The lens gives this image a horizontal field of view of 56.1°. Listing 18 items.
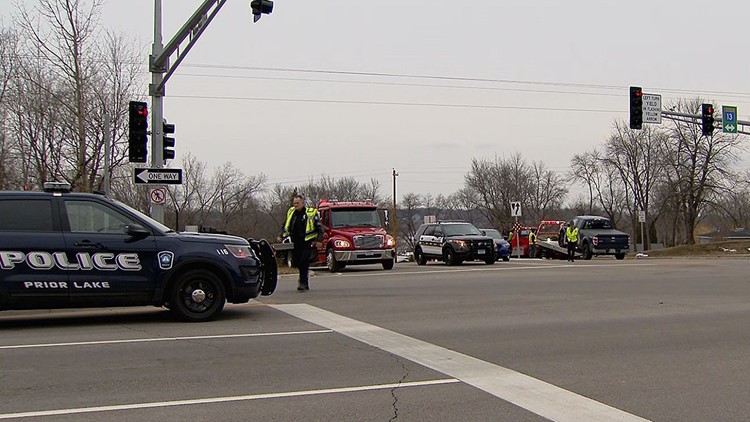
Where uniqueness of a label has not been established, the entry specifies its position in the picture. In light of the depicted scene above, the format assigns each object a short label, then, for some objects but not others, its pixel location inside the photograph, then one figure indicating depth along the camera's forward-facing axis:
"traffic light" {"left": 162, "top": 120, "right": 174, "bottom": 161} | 18.83
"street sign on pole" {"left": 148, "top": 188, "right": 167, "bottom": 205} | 18.27
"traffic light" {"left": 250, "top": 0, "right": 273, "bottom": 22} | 14.50
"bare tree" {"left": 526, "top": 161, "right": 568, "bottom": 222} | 88.81
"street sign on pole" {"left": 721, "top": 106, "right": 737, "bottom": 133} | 31.33
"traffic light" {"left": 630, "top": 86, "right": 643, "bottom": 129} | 29.34
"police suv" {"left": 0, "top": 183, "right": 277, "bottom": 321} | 9.31
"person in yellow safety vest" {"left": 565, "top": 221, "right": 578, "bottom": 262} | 30.62
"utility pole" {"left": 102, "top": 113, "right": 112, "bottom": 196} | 17.64
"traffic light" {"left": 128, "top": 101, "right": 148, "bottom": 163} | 17.86
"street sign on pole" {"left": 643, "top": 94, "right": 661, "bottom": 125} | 29.83
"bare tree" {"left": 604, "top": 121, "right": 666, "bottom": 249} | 67.75
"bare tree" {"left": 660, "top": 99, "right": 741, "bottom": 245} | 55.72
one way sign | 17.89
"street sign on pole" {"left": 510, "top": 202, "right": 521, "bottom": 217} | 36.53
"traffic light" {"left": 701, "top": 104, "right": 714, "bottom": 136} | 31.55
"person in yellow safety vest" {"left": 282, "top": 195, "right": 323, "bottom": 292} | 14.35
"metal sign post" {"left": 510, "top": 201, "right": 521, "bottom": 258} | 36.62
